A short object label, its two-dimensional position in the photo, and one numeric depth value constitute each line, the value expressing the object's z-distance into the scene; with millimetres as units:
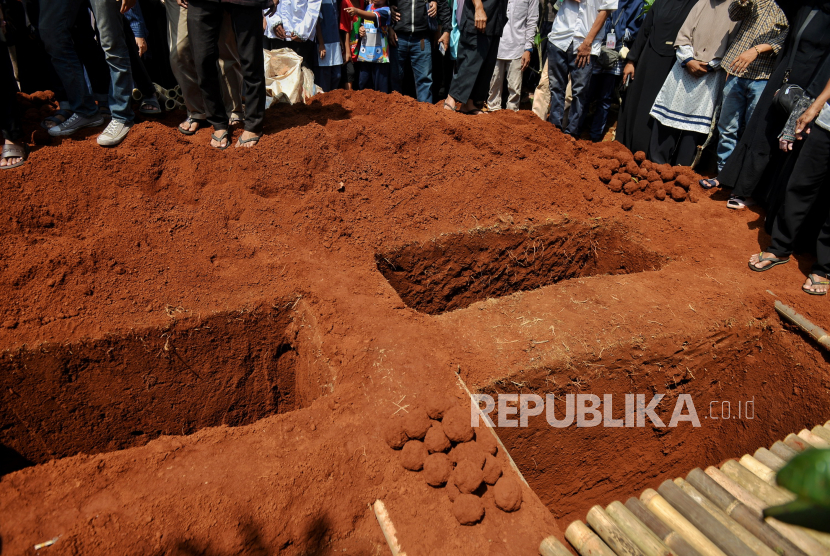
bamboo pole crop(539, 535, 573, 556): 2541
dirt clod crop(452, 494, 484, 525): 2695
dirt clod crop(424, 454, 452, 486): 2844
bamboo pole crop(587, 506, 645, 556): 2629
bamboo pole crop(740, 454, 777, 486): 3139
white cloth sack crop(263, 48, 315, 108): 6035
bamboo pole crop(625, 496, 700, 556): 2666
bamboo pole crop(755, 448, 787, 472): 3223
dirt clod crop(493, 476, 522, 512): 2762
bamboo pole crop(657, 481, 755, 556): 2658
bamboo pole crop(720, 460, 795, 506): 3051
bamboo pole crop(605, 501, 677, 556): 2650
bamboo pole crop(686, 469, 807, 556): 2684
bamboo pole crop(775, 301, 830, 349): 3932
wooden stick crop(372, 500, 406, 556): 2586
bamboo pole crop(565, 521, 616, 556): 2625
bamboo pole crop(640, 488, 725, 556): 2680
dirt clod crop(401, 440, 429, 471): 2914
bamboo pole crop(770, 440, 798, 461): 3360
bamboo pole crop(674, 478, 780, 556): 2662
